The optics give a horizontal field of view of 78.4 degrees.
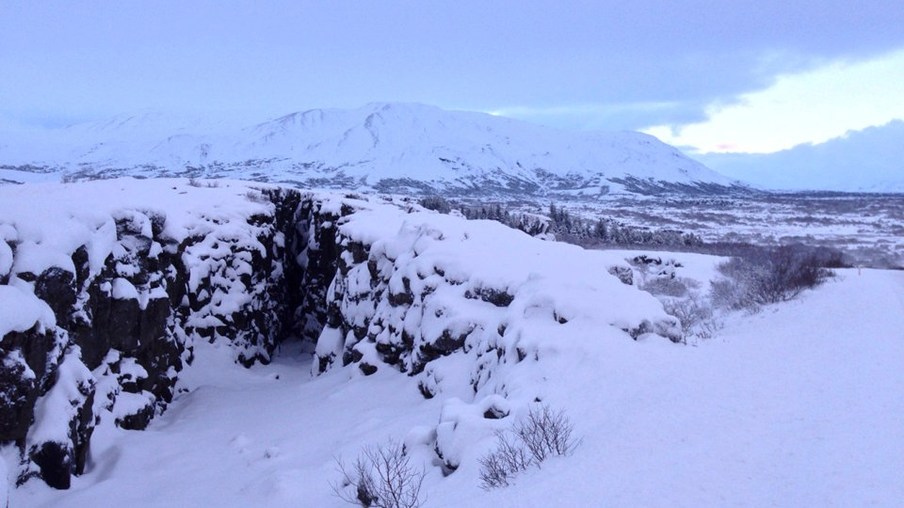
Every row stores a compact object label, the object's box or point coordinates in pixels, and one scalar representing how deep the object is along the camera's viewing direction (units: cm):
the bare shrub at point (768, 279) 2770
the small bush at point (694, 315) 2123
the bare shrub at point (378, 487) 848
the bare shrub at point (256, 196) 3012
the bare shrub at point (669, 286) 3581
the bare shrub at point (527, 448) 811
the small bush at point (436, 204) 6259
